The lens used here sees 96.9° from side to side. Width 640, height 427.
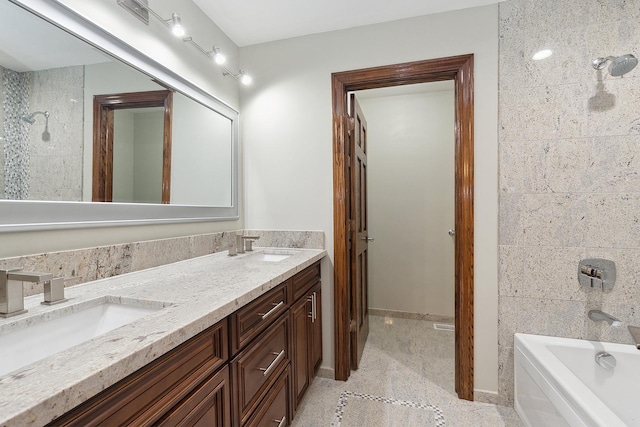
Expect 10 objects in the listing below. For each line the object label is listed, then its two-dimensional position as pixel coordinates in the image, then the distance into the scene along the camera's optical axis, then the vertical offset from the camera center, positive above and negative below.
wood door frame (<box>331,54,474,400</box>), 1.76 +0.18
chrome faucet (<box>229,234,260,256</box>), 1.85 -0.21
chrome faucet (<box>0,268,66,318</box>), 0.78 -0.21
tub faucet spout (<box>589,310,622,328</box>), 1.40 -0.53
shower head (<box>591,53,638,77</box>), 1.38 +0.76
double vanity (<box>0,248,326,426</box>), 0.51 -0.34
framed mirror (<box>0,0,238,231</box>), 0.93 +0.36
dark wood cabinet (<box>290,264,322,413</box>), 1.51 -0.69
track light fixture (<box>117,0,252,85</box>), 1.28 +0.96
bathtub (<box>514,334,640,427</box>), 1.15 -0.78
